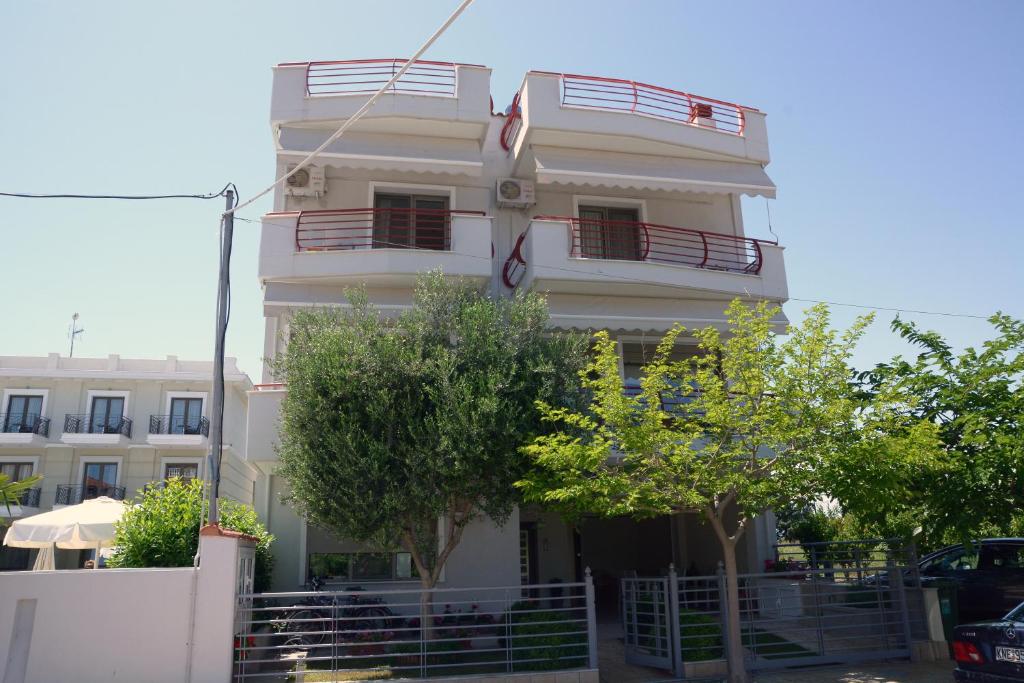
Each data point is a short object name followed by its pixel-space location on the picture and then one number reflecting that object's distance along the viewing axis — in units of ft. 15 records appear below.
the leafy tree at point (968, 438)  39.65
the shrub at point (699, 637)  39.32
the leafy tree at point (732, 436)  35.53
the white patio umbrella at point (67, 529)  44.88
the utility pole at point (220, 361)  34.83
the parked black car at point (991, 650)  28.94
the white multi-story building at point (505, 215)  50.93
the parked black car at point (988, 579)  45.73
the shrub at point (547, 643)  36.70
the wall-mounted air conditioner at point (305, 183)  54.85
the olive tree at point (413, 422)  39.06
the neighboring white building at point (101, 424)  127.75
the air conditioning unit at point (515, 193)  57.62
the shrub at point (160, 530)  39.29
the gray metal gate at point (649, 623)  39.37
